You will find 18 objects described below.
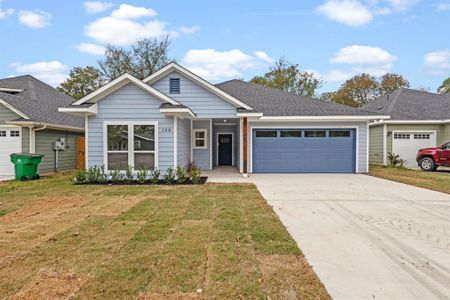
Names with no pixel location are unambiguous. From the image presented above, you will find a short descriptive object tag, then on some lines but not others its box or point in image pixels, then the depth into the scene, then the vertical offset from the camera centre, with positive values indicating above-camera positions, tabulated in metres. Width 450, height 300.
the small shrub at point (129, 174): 10.75 -0.98
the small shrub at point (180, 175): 10.76 -1.00
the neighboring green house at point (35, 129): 13.33 +0.74
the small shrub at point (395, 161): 17.39 -0.82
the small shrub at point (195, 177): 10.76 -1.07
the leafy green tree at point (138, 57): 31.30 +8.78
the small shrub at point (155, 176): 10.68 -1.03
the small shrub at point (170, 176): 10.73 -1.03
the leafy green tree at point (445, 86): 39.38 +7.57
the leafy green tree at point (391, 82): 38.22 +7.70
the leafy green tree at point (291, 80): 36.38 +7.61
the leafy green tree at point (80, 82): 34.00 +6.90
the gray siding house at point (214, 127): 11.08 +0.76
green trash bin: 11.75 -0.73
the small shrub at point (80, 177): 10.55 -1.05
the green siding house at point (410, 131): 17.55 +0.83
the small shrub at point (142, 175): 10.70 -1.01
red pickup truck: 14.91 -0.56
